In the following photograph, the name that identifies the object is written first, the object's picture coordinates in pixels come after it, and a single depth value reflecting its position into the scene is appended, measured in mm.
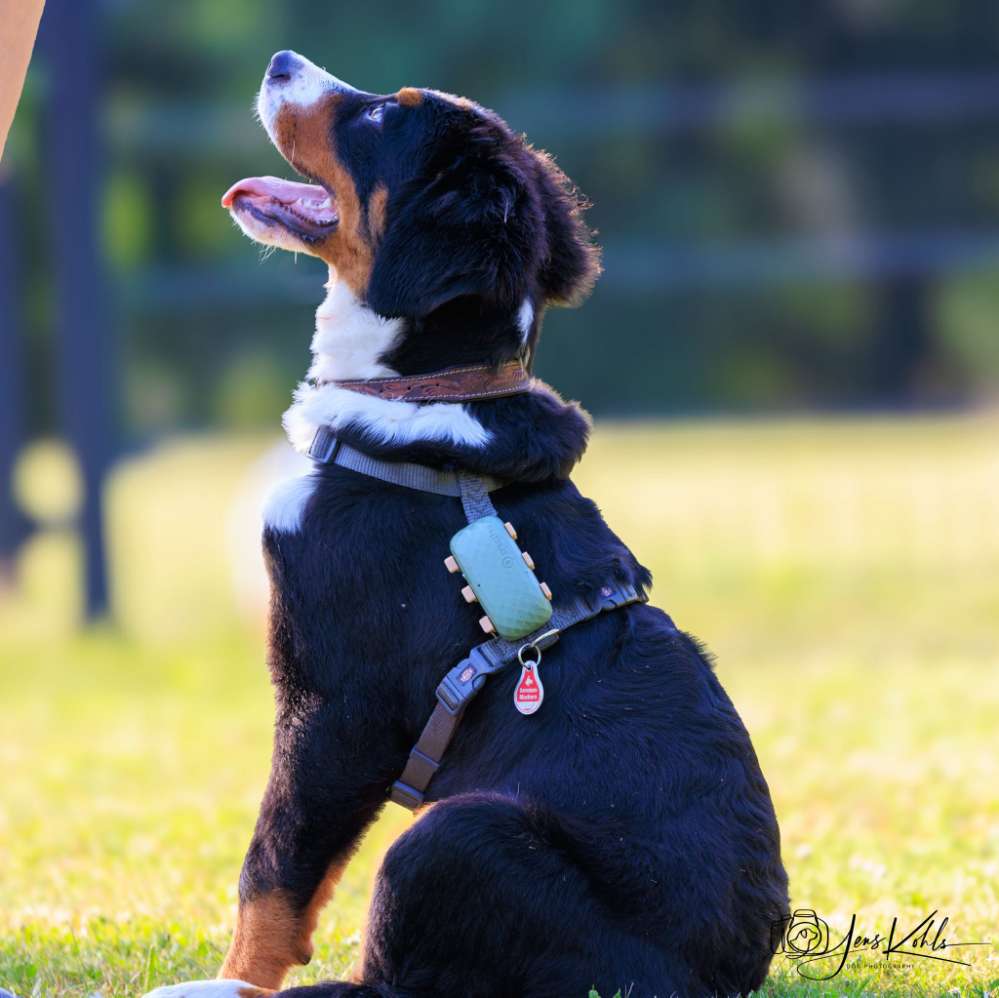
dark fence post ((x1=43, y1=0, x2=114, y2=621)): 10328
